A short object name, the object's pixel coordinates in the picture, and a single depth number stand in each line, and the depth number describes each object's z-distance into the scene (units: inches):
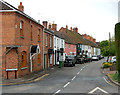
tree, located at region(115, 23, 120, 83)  599.8
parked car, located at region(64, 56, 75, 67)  1332.4
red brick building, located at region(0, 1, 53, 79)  673.6
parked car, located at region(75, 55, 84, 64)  1683.2
